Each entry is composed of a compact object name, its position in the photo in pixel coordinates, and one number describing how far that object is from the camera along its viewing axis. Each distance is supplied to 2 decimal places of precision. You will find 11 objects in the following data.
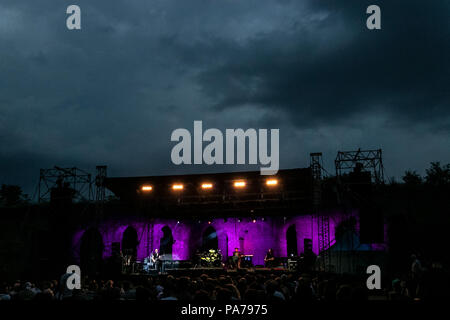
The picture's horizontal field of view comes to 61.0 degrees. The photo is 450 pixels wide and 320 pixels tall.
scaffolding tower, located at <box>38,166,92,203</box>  20.75
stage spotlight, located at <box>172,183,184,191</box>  21.92
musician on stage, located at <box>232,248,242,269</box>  20.62
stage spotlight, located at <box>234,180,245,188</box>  21.41
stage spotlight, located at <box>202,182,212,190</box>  21.80
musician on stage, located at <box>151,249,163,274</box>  19.41
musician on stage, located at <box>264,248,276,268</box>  20.36
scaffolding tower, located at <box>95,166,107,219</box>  19.86
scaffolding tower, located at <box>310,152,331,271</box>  18.33
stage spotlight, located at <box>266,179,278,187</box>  21.69
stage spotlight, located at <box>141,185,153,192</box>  22.86
